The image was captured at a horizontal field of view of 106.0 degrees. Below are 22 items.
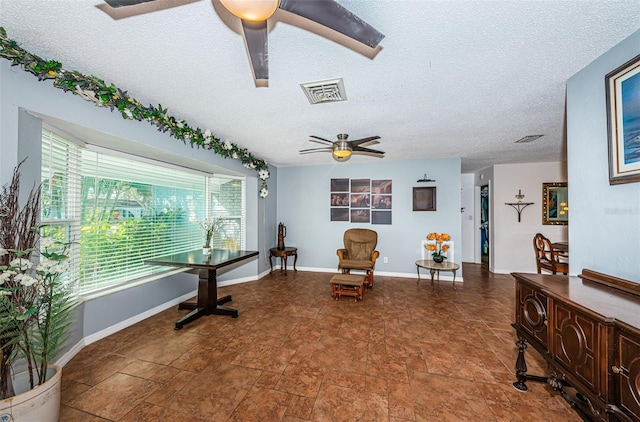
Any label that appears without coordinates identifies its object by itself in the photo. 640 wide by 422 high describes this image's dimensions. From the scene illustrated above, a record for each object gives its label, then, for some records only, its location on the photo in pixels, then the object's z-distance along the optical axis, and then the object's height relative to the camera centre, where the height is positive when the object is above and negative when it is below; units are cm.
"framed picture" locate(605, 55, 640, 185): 136 +56
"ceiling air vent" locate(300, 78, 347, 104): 199 +109
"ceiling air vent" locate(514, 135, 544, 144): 342 +112
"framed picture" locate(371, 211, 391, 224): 520 -4
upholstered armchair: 464 -64
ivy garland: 161 +103
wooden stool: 367 -110
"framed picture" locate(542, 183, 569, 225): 511 +25
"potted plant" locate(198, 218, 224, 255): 334 -17
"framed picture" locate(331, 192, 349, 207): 539 +36
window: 227 +8
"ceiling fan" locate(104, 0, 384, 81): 89 +83
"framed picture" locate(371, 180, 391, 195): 518 +63
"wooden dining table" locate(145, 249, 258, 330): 281 -81
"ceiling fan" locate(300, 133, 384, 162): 312 +90
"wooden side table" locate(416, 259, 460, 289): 416 -89
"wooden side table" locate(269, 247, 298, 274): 515 -82
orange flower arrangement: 448 -58
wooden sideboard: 100 -61
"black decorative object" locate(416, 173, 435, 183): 489 +72
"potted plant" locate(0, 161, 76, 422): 132 -58
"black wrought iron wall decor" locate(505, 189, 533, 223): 527 +25
